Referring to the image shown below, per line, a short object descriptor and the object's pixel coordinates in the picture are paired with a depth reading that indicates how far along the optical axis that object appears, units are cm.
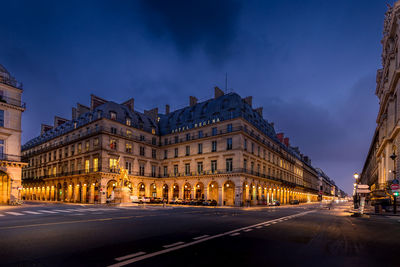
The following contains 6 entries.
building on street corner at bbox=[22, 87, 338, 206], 4600
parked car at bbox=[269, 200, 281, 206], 4971
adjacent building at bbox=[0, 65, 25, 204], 3328
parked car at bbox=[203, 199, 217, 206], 4323
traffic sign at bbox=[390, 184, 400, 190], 2002
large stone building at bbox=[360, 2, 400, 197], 2756
